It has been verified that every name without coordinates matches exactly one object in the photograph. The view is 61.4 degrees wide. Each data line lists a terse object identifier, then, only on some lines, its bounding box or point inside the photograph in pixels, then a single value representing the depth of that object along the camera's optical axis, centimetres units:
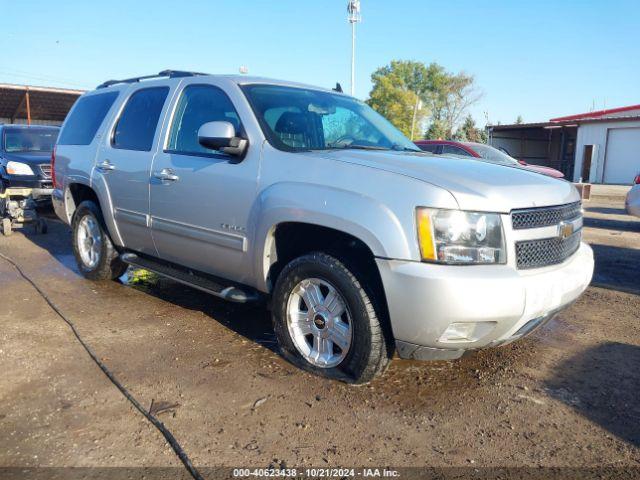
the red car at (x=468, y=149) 1264
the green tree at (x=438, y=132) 5303
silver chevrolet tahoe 283
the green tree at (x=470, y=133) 4531
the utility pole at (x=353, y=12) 3941
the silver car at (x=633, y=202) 855
